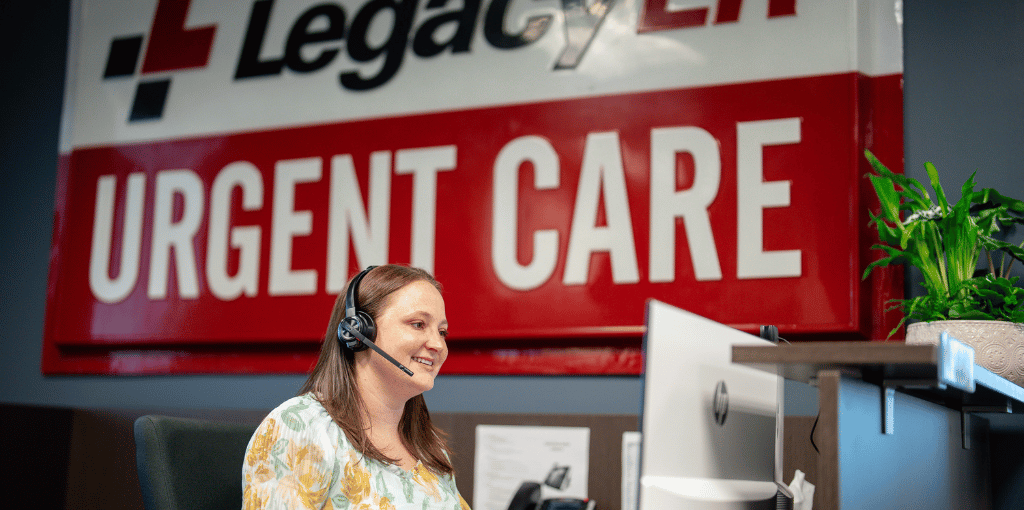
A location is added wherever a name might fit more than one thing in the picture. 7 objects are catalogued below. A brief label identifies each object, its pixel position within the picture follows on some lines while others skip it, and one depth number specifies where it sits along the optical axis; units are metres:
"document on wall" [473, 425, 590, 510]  2.19
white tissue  1.59
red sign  2.16
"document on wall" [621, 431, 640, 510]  2.08
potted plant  1.67
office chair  1.43
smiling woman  1.44
